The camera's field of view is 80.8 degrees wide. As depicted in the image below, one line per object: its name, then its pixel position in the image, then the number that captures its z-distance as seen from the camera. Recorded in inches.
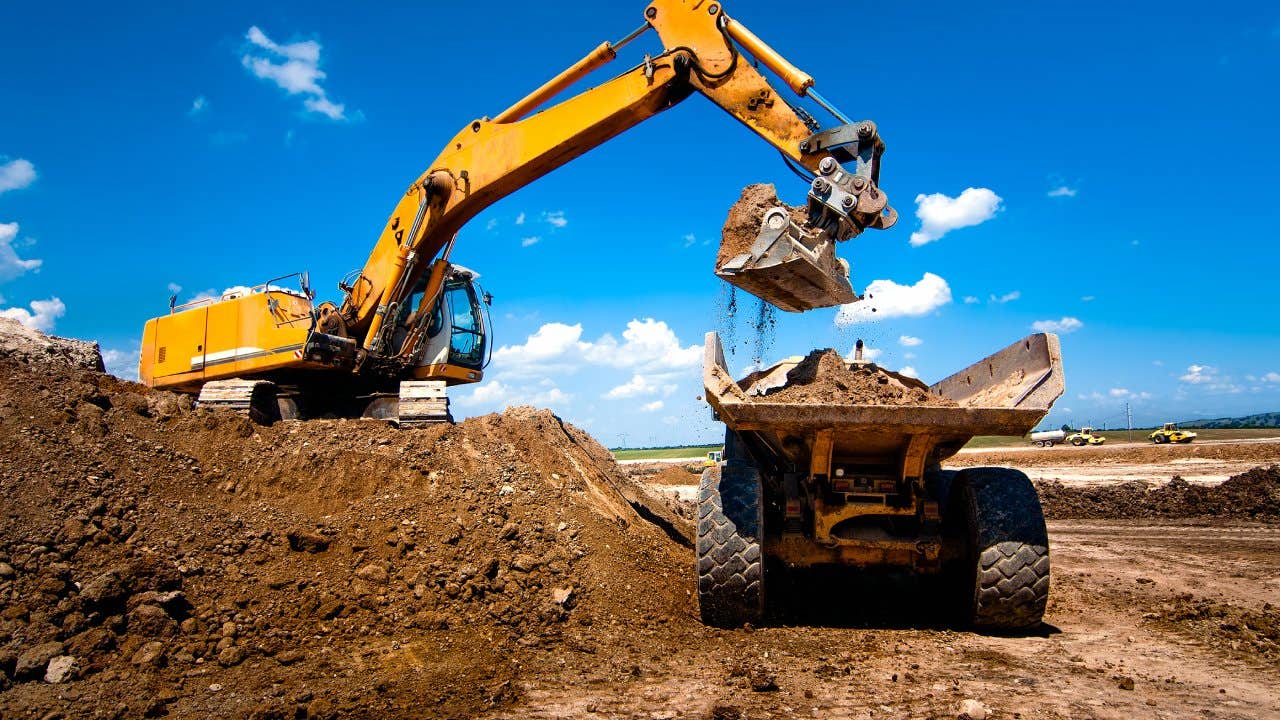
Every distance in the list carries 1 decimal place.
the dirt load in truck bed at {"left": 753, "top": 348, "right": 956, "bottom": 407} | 193.6
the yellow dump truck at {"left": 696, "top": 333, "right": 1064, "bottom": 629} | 178.9
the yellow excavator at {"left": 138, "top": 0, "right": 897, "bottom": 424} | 240.4
